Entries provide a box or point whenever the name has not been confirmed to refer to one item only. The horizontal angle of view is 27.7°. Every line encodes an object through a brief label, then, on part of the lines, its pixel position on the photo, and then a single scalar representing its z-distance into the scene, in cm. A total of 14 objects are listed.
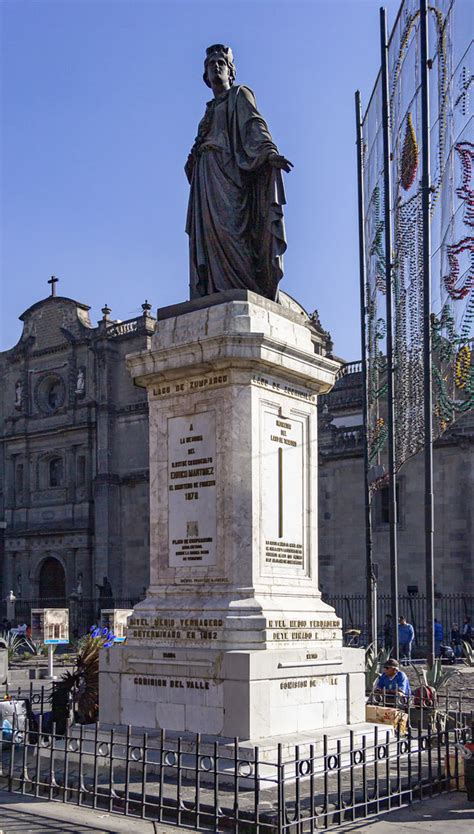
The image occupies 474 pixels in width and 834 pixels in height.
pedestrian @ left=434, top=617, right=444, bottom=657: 2551
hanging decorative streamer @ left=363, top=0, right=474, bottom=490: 1515
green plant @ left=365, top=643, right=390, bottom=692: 1389
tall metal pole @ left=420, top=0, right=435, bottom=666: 1477
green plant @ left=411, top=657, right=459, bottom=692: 1404
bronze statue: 1059
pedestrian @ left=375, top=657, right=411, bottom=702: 1254
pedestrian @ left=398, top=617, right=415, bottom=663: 2353
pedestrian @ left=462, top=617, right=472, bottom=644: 2928
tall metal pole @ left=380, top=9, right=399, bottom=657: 1695
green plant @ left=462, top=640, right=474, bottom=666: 2447
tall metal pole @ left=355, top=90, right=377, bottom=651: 1816
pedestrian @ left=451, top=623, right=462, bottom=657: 2742
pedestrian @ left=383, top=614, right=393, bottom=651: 2656
